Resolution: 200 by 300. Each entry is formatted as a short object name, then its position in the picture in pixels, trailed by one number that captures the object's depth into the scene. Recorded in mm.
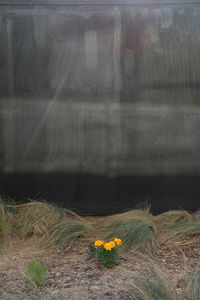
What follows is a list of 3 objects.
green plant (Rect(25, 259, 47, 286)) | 3188
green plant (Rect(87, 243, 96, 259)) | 3762
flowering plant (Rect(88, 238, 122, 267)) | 3572
